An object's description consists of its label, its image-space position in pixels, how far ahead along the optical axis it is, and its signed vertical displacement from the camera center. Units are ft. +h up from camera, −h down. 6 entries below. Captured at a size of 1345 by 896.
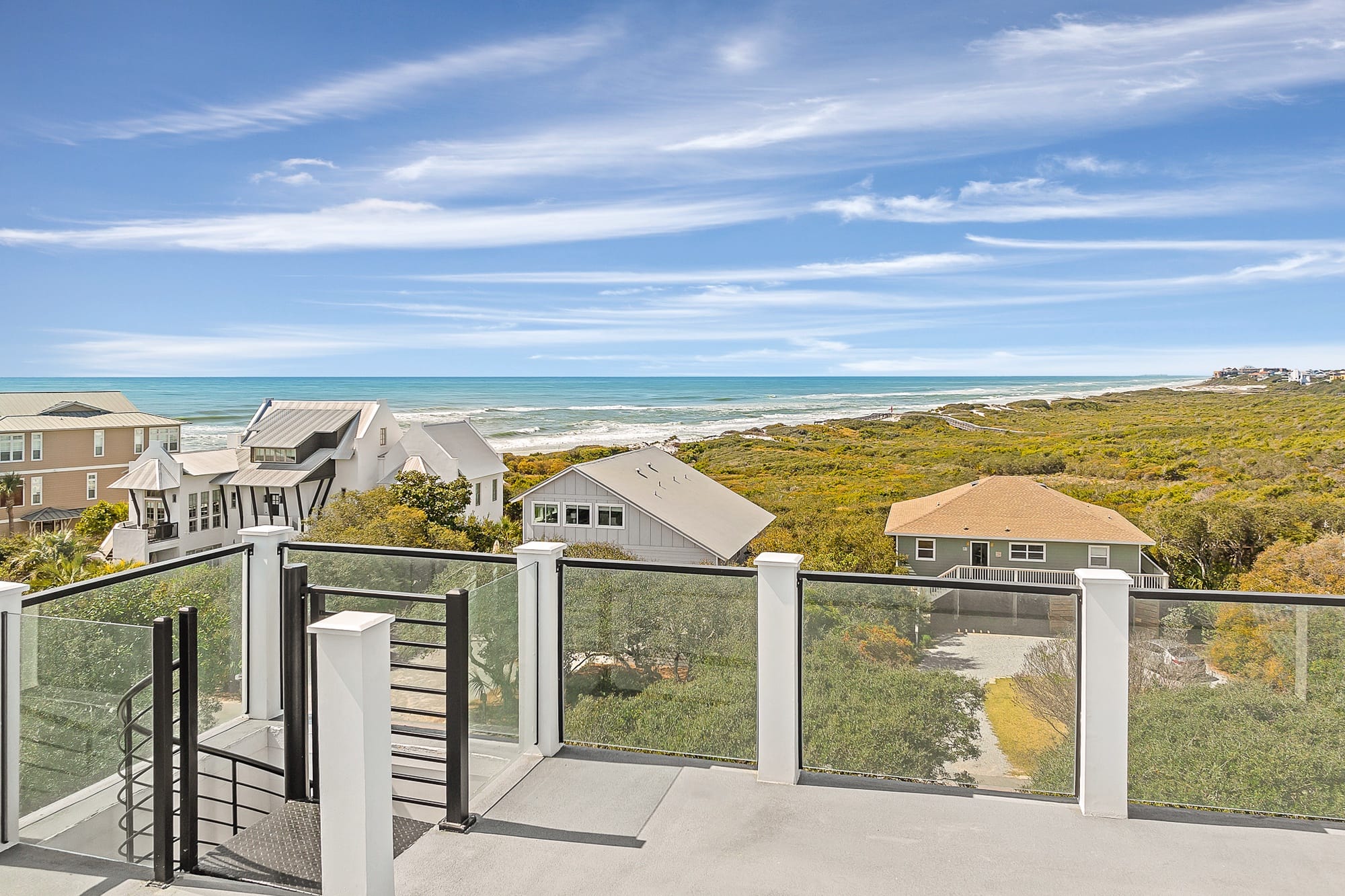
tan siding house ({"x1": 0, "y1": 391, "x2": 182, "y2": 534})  104.47 -0.03
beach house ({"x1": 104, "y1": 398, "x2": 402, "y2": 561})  91.09 -3.49
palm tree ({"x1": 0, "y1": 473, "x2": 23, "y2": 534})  98.22 -5.22
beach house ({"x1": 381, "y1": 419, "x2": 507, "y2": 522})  90.17 -1.45
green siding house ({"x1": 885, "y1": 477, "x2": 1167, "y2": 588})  79.61 -8.77
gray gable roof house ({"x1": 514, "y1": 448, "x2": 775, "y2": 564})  71.97 -6.19
